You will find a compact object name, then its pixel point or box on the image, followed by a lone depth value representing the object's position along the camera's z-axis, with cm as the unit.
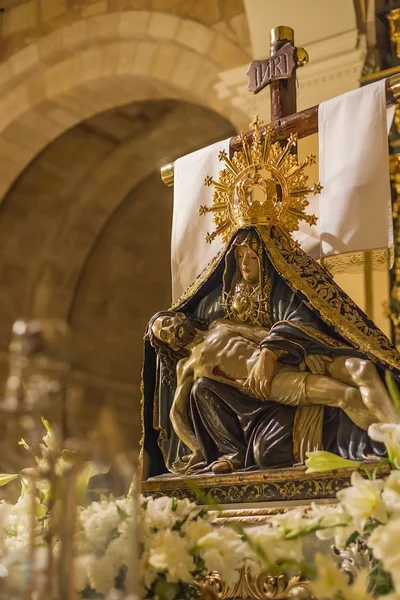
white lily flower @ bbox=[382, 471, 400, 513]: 324
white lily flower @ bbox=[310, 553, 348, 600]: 256
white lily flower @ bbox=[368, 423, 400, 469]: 347
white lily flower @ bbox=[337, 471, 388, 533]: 324
